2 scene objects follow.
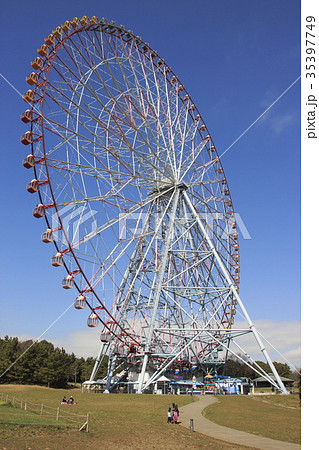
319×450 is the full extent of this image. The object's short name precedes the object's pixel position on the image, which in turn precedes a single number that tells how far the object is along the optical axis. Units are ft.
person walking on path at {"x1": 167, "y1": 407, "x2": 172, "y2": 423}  67.73
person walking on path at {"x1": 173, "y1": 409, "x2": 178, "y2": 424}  66.23
